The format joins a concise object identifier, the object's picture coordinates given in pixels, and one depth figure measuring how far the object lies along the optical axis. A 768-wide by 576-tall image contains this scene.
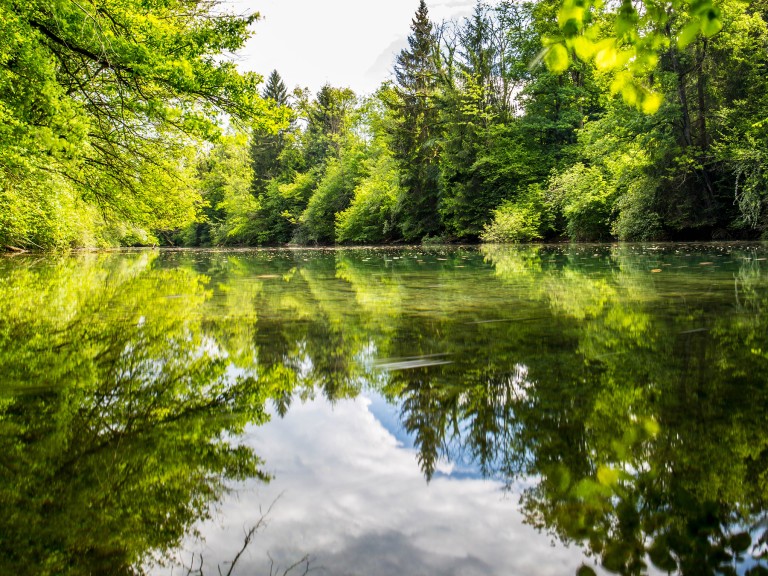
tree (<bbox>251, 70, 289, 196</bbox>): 54.62
